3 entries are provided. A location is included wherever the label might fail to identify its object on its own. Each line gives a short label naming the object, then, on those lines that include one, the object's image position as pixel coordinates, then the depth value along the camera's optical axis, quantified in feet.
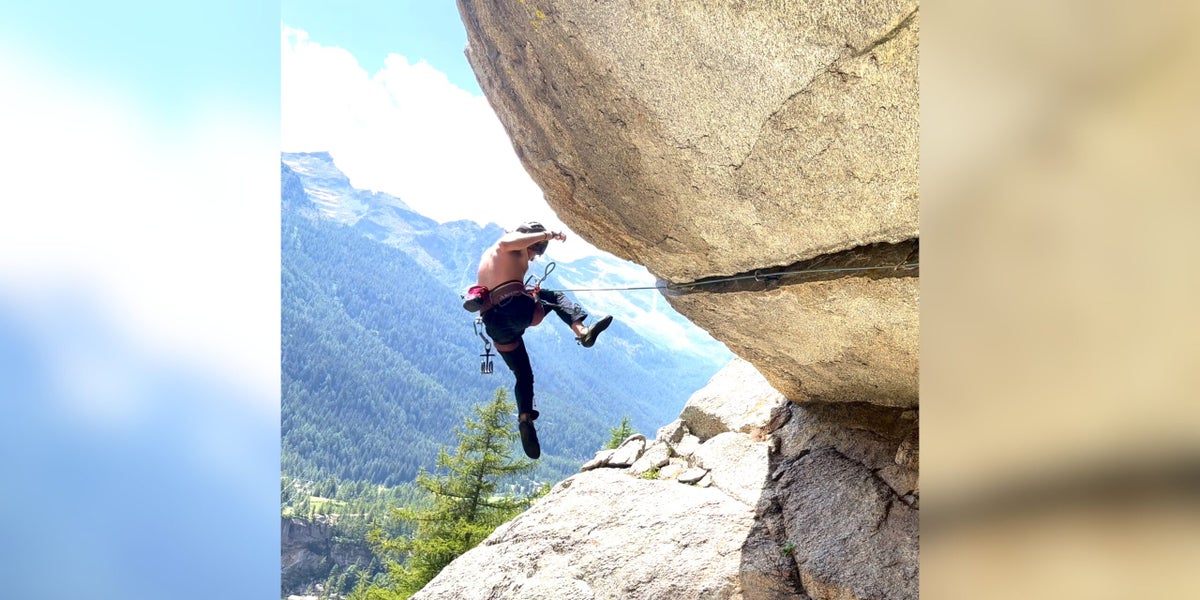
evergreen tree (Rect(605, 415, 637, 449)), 43.73
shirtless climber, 13.14
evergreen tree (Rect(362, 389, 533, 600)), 43.29
